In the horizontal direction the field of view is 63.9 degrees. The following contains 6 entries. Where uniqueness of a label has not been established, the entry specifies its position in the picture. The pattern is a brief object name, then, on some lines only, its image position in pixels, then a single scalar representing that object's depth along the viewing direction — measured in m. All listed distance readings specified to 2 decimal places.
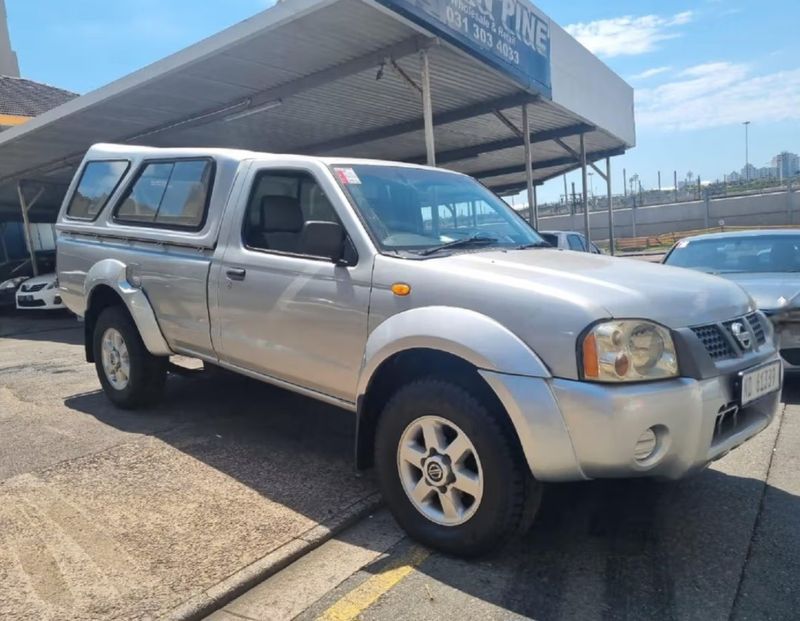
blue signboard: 8.01
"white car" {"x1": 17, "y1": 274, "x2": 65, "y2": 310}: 14.09
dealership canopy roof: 8.45
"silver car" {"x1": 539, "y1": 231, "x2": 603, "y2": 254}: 10.89
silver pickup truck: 2.62
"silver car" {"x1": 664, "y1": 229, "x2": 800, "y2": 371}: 5.49
